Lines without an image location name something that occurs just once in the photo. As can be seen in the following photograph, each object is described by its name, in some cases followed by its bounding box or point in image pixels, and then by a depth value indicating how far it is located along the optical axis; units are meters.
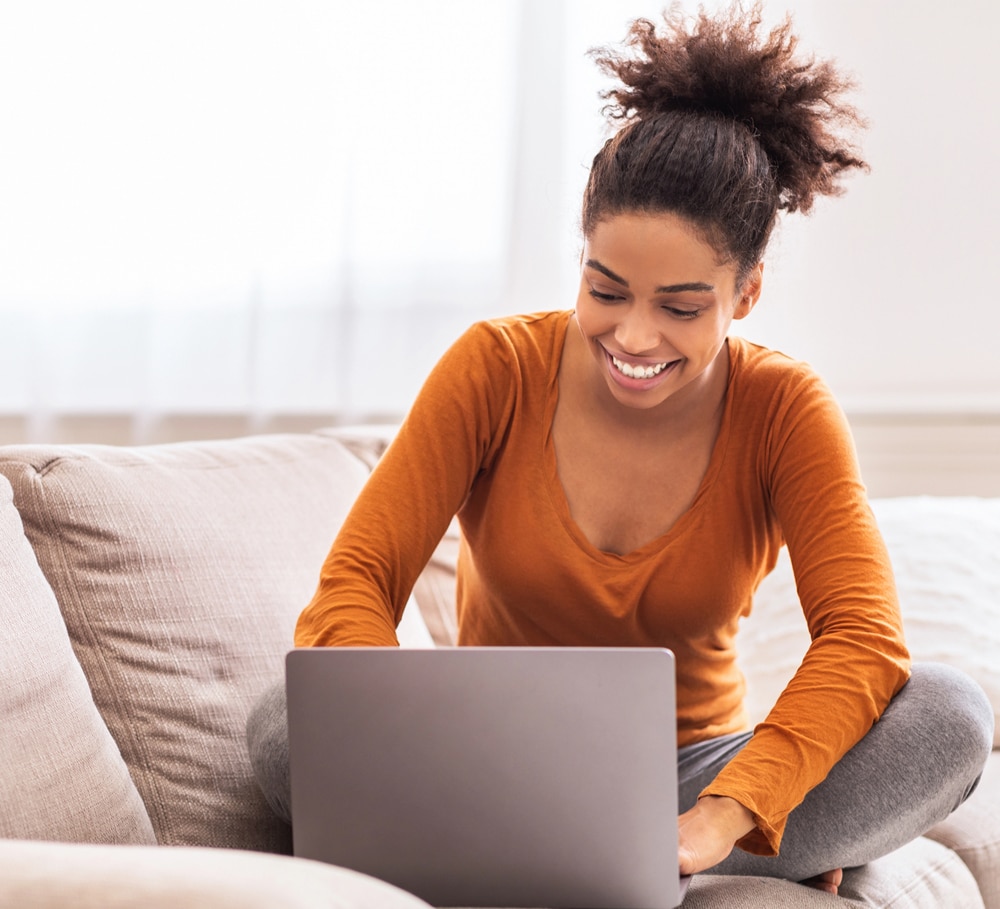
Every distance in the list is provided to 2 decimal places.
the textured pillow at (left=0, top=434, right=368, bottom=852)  3.32
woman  3.22
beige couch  3.16
